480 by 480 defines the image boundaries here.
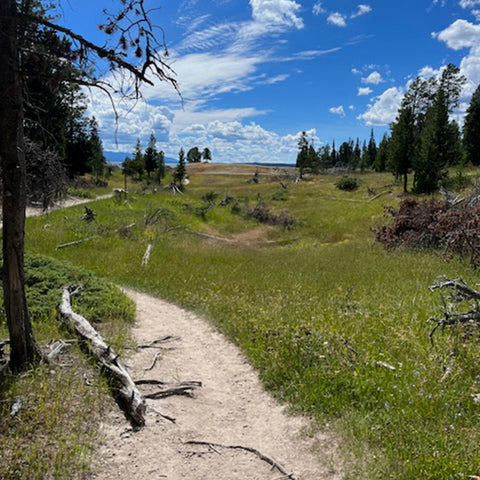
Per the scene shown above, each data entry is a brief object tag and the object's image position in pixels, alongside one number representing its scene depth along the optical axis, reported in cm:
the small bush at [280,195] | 5000
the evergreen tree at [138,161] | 6350
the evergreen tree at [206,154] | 14612
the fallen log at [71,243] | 1713
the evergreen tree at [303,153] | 8831
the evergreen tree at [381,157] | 8406
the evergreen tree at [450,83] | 6322
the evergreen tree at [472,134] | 4981
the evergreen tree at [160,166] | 6659
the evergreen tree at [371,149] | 12025
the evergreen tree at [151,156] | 6768
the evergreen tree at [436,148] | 4122
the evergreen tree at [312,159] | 8775
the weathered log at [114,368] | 497
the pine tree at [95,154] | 4506
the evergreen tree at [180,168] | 6297
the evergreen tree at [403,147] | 4684
